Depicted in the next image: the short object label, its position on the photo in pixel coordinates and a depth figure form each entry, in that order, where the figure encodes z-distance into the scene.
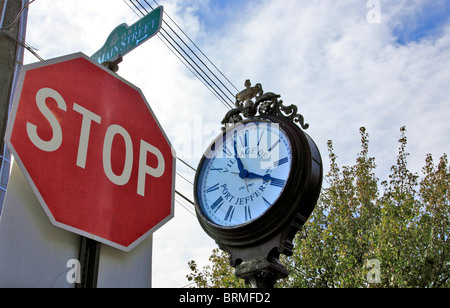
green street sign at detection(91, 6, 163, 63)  3.68
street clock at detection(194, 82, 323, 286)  3.50
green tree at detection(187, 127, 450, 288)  11.51
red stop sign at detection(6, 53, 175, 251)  2.51
